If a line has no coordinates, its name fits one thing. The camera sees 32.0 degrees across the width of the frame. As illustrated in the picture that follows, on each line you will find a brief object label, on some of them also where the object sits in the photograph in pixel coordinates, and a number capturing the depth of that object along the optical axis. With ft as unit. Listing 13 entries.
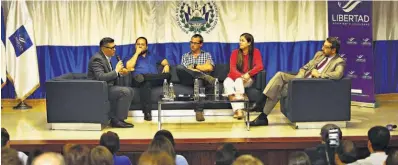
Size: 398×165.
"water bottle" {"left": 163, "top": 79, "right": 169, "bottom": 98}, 25.34
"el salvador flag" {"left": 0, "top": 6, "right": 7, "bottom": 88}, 29.53
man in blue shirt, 26.94
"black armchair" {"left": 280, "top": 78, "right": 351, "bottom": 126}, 24.49
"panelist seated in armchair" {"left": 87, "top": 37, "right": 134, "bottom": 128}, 24.90
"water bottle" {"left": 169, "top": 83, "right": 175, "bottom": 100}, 24.80
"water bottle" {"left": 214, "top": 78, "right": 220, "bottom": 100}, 25.62
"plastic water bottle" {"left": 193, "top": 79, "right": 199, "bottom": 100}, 24.99
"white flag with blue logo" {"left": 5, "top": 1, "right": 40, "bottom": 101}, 30.09
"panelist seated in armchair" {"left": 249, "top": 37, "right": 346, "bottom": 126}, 24.61
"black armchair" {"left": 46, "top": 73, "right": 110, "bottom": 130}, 24.40
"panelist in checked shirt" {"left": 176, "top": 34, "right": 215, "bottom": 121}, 27.68
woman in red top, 26.79
